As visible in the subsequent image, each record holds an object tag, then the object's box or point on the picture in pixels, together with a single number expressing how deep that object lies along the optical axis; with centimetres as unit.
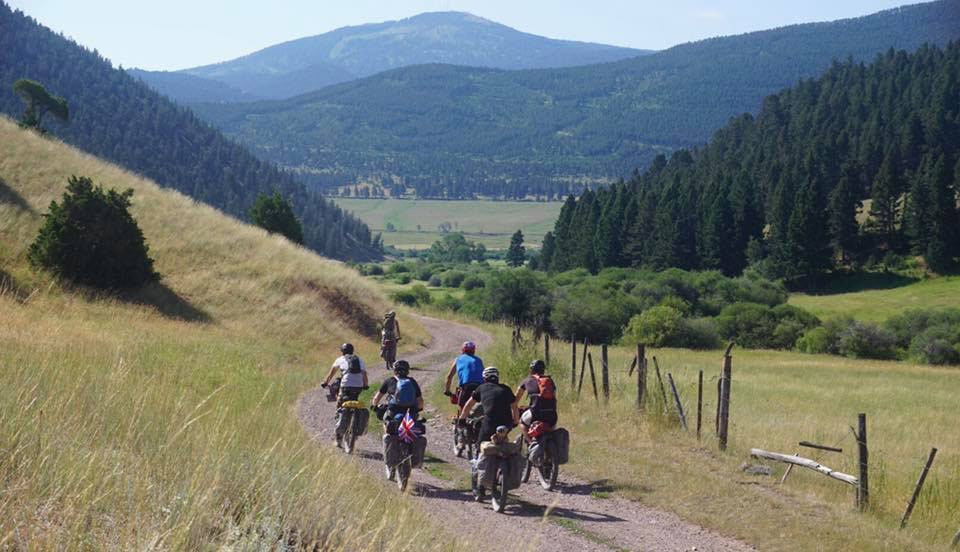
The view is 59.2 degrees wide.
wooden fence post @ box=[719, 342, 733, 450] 1625
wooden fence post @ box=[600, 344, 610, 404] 2044
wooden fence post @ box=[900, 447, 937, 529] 1221
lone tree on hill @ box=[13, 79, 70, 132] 5747
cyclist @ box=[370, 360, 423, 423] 1239
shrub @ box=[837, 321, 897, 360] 6172
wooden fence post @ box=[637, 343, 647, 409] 1830
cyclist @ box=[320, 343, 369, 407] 1480
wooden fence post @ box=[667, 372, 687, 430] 1772
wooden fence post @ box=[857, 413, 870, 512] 1302
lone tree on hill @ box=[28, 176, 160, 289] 2972
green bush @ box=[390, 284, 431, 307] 7176
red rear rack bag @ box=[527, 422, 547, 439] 1324
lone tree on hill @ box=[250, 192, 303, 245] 5288
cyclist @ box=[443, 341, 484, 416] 1477
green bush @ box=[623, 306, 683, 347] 6362
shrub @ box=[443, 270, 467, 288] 10951
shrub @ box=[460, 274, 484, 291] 9669
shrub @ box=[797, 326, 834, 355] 6391
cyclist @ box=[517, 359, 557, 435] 1327
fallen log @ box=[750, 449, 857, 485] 1364
